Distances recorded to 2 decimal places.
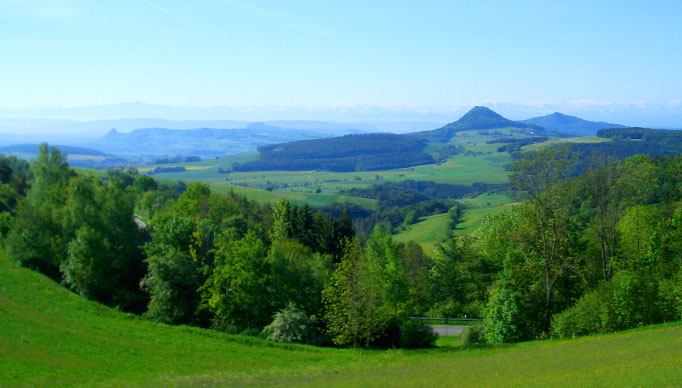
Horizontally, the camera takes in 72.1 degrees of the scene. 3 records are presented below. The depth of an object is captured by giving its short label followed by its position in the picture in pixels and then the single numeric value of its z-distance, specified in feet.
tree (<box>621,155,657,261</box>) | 123.13
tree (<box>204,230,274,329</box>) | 120.16
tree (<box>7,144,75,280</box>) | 145.48
